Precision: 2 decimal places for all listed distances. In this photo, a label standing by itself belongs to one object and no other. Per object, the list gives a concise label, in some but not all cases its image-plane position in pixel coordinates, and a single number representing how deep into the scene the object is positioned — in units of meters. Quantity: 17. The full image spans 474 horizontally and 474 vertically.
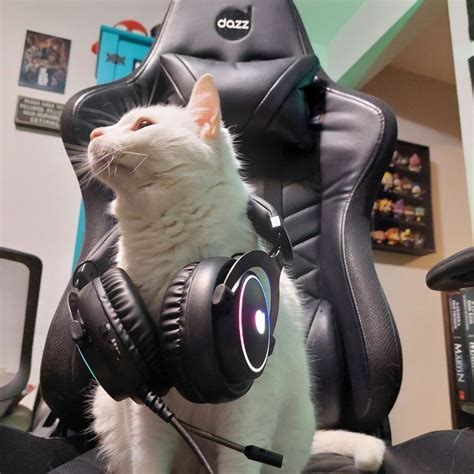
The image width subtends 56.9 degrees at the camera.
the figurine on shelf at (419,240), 2.19
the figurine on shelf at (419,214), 2.22
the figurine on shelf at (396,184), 2.20
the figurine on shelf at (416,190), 2.23
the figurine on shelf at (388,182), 2.19
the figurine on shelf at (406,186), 2.22
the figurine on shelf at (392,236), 2.15
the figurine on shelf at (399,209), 2.18
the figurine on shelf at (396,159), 2.22
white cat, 0.58
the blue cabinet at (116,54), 1.57
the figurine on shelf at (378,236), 2.13
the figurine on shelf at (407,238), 2.17
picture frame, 1.88
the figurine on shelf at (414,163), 2.25
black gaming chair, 0.83
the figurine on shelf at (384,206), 2.16
